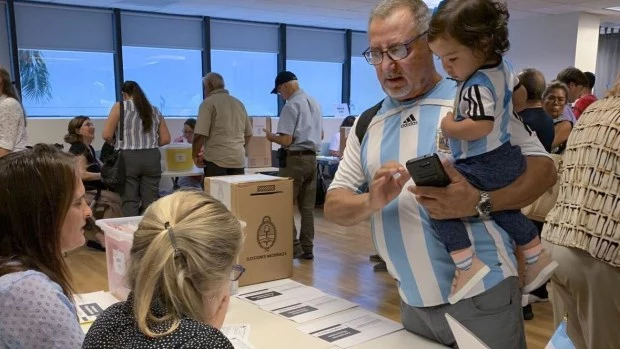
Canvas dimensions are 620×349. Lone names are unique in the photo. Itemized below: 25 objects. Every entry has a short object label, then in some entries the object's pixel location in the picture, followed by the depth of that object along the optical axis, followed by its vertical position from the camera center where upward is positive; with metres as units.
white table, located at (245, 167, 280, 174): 5.81 -0.76
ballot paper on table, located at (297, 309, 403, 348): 1.52 -0.67
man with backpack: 1.27 -0.23
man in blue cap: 4.66 -0.38
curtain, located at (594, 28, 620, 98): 8.56 +0.75
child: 1.26 -0.04
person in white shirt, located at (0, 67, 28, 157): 3.89 -0.17
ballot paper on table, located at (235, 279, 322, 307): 1.88 -0.69
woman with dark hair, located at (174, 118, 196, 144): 6.78 -0.39
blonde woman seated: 0.96 -0.33
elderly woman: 3.63 -0.03
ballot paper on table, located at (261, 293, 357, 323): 1.70 -0.68
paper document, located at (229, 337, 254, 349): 1.46 -0.67
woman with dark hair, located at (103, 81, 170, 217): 4.61 -0.39
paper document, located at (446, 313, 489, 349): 1.06 -0.47
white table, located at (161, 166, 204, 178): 5.49 -0.76
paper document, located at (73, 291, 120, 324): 1.70 -0.70
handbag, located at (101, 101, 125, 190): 4.60 -0.61
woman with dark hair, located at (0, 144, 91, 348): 1.16 -0.36
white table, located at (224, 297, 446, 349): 1.45 -0.67
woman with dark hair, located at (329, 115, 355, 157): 7.89 -0.60
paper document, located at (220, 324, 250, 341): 1.54 -0.67
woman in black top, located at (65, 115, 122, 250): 5.08 -0.73
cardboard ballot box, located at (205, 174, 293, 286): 2.33 -0.53
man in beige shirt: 4.68 -0.27
